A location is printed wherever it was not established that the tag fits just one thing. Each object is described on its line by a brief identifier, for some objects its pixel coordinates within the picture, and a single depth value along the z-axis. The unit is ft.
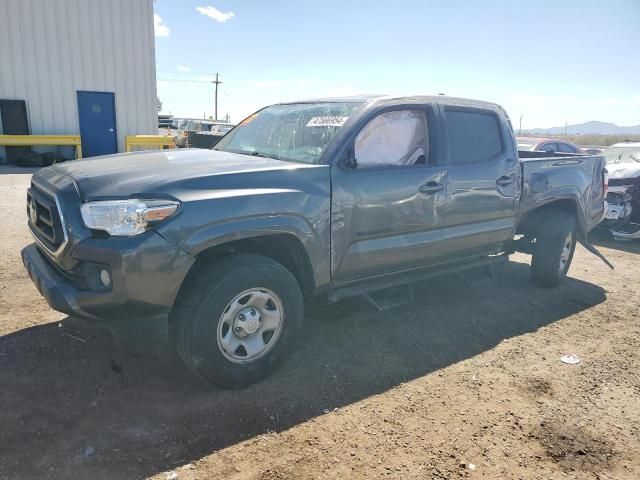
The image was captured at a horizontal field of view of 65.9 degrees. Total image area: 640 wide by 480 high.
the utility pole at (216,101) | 197.30
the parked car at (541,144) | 36.87
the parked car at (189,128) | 60.54
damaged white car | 26.99
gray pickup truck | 9.12
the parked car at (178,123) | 94.28
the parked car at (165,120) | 102.26
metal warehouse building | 49.03
